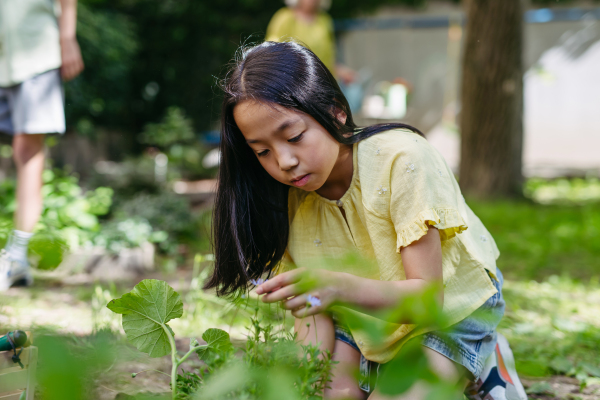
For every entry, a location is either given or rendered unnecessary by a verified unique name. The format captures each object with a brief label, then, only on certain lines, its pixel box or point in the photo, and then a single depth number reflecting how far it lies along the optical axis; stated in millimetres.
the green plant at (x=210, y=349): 923
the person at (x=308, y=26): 3795
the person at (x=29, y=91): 2365
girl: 1222
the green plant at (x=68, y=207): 2891
